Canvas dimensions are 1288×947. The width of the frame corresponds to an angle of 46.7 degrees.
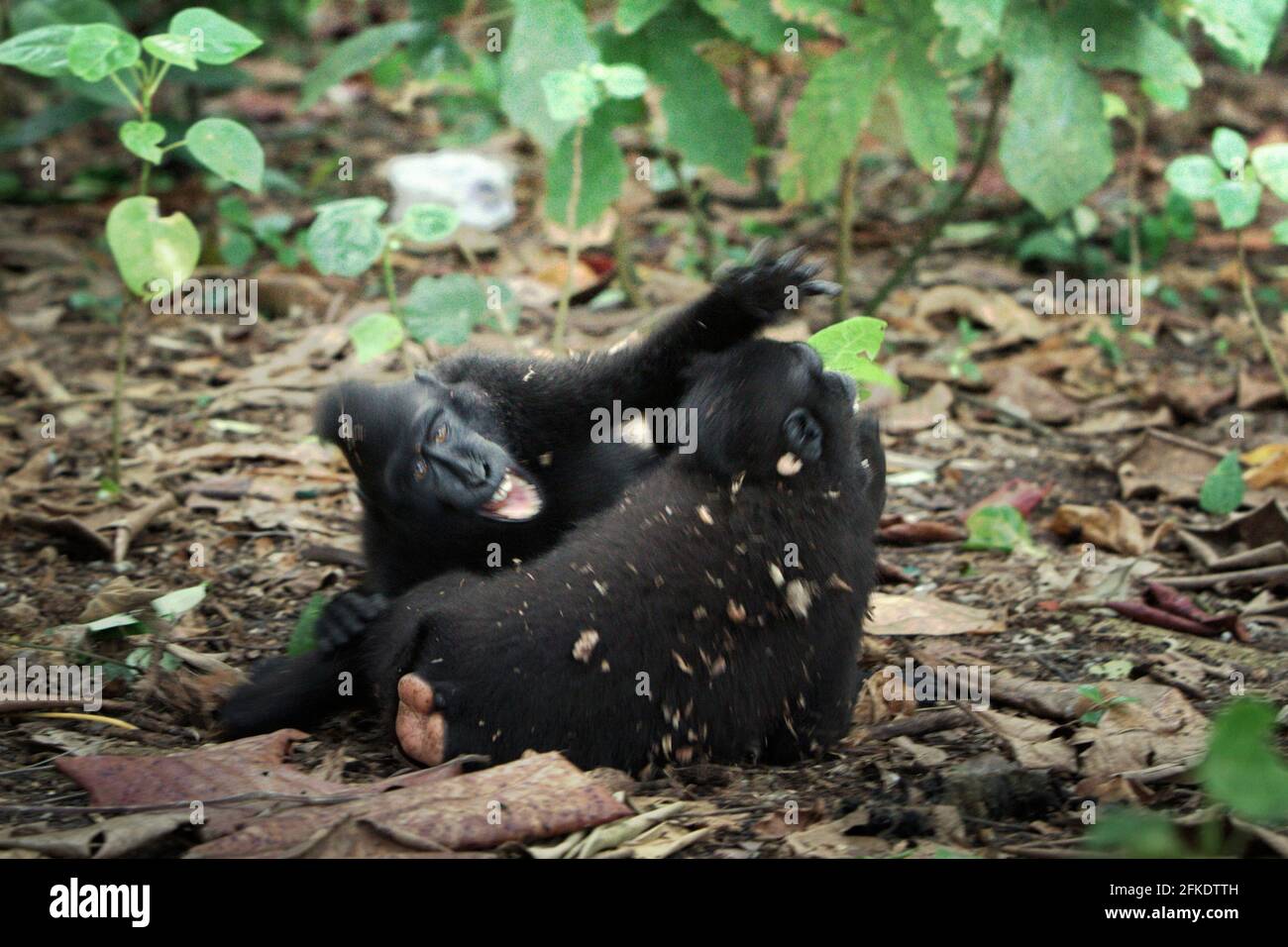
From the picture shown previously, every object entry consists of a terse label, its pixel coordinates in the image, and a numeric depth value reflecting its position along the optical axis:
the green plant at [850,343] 3.77
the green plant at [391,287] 4.55
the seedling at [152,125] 3.99
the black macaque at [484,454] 3.55
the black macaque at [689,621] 3.05
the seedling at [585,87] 4.52
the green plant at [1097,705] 3.43
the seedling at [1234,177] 4.61
